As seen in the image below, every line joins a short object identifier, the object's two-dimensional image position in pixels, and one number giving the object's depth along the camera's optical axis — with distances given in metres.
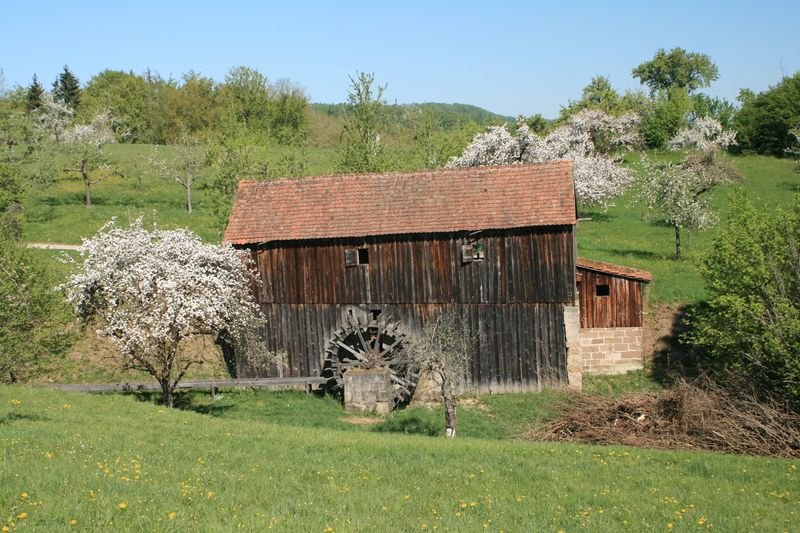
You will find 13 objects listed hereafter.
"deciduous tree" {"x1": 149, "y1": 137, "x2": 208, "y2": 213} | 49.16
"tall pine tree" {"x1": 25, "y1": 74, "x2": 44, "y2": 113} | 82.25
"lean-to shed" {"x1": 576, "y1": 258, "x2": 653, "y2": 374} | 27.77
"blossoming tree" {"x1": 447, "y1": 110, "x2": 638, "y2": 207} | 47.84
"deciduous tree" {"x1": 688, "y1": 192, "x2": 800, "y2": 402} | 20.92
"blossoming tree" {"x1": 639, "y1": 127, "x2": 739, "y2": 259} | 36.50
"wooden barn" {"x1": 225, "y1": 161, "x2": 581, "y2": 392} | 25.81
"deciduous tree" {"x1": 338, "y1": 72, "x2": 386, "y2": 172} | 41.56
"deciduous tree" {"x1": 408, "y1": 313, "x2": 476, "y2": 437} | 24.91
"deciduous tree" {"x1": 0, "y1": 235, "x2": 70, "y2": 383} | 24.48
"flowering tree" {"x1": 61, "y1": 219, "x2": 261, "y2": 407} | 21.67
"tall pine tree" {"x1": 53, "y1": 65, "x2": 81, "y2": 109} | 95.31
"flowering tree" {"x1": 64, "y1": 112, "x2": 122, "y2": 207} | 47.59
